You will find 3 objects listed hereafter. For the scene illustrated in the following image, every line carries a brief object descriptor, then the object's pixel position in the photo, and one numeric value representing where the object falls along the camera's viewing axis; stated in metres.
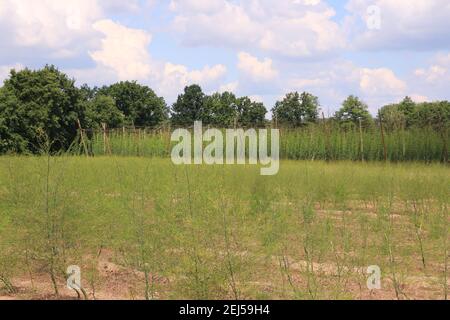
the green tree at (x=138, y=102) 42.16
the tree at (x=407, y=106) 38.82
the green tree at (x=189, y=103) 44.97
